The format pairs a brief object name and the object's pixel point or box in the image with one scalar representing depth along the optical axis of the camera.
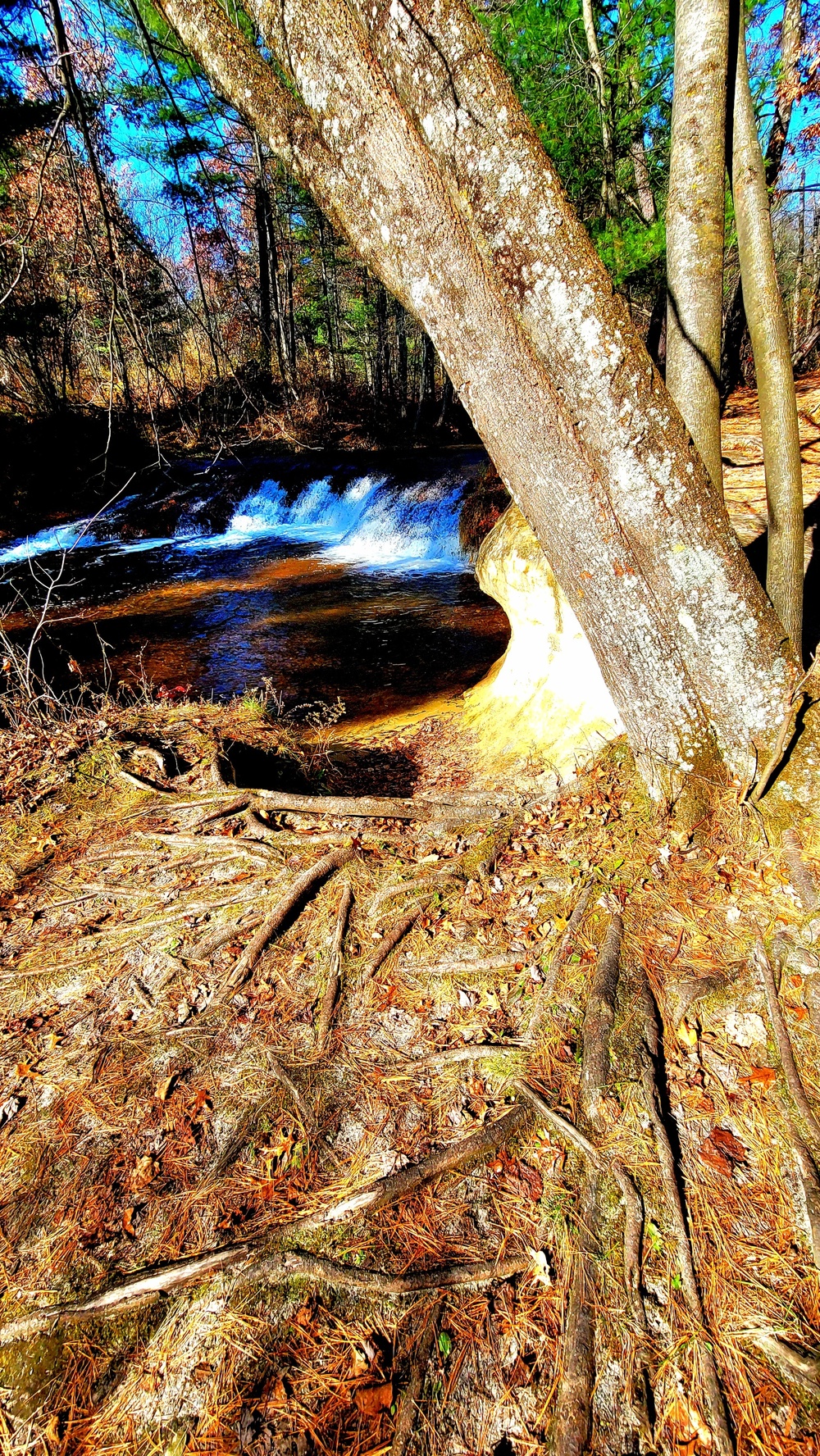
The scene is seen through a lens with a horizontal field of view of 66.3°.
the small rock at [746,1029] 1.99
